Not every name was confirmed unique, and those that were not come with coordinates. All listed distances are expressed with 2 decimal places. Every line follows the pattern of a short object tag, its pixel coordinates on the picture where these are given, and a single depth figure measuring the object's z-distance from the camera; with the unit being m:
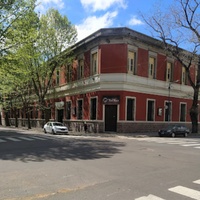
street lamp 33.60
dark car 26.39
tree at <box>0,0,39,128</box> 21.66
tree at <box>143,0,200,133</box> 27.54
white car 27.89
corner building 28.39
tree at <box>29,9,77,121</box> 31.58
